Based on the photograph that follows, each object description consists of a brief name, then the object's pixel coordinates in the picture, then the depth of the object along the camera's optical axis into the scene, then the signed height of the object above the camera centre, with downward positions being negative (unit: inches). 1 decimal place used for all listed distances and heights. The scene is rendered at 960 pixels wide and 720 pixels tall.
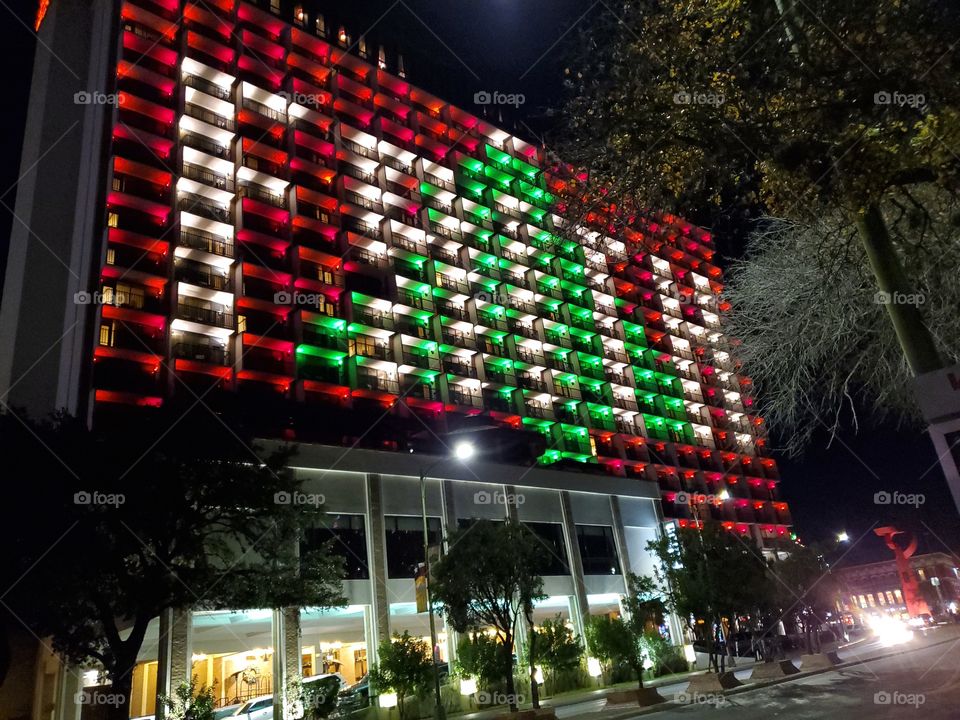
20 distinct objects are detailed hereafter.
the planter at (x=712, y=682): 920.9 -92.5
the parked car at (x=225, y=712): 1096.8 -60.6
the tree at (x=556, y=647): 1227.9 -30.4
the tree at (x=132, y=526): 730.2 +166.2
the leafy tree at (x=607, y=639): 1192.8 -28.0
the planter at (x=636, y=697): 906.7 -98.0
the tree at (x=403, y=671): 1070.4 -32.0
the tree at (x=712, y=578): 1194.6 +50.6
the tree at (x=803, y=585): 1438.2 +24.0
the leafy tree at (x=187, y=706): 810.8 -35.8
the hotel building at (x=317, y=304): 1603.1 +1077.1
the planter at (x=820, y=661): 1153.7 -104.5
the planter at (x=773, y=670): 1067.9 -100.1
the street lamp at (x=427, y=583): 823.7 +78.7
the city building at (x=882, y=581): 5177.2 +40.5
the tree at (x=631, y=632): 1185.2 -18.2
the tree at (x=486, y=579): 904.9 +72.6
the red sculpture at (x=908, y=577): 2391.7 +23.5
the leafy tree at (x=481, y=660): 1042.1 -30.7
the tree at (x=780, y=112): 231.6 +171.1
